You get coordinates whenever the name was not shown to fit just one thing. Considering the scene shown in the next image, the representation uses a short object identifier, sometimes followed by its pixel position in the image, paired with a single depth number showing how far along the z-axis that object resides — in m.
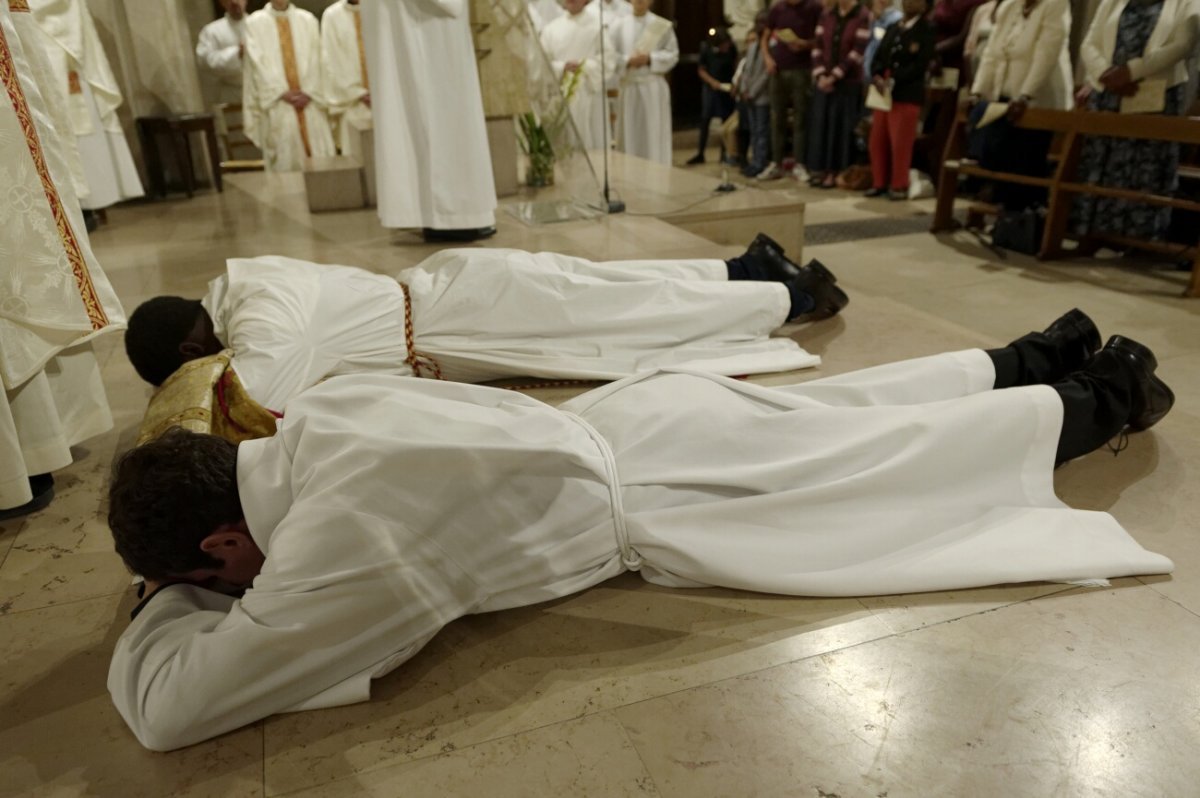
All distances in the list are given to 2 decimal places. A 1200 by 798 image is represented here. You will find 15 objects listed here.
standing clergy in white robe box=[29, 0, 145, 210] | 6.59
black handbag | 5.73
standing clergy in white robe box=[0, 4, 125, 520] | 2.45
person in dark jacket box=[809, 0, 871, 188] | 8.33
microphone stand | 5.74
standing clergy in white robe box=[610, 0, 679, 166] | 8.86
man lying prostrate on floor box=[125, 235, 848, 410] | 2.92
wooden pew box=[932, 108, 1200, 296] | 4.74
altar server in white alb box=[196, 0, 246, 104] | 9.54
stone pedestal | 6.40
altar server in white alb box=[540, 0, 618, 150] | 8.32
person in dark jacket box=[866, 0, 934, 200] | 7.47
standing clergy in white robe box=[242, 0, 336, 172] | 9.30
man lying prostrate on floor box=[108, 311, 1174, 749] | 1.66
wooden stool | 7.70
